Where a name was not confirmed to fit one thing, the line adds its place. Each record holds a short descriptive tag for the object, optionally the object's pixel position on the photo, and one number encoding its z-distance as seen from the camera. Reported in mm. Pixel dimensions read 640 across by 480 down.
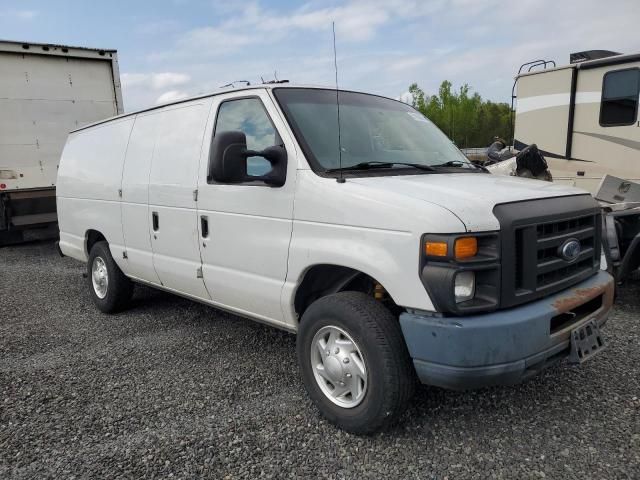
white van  2627
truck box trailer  9125
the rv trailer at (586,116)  7676
